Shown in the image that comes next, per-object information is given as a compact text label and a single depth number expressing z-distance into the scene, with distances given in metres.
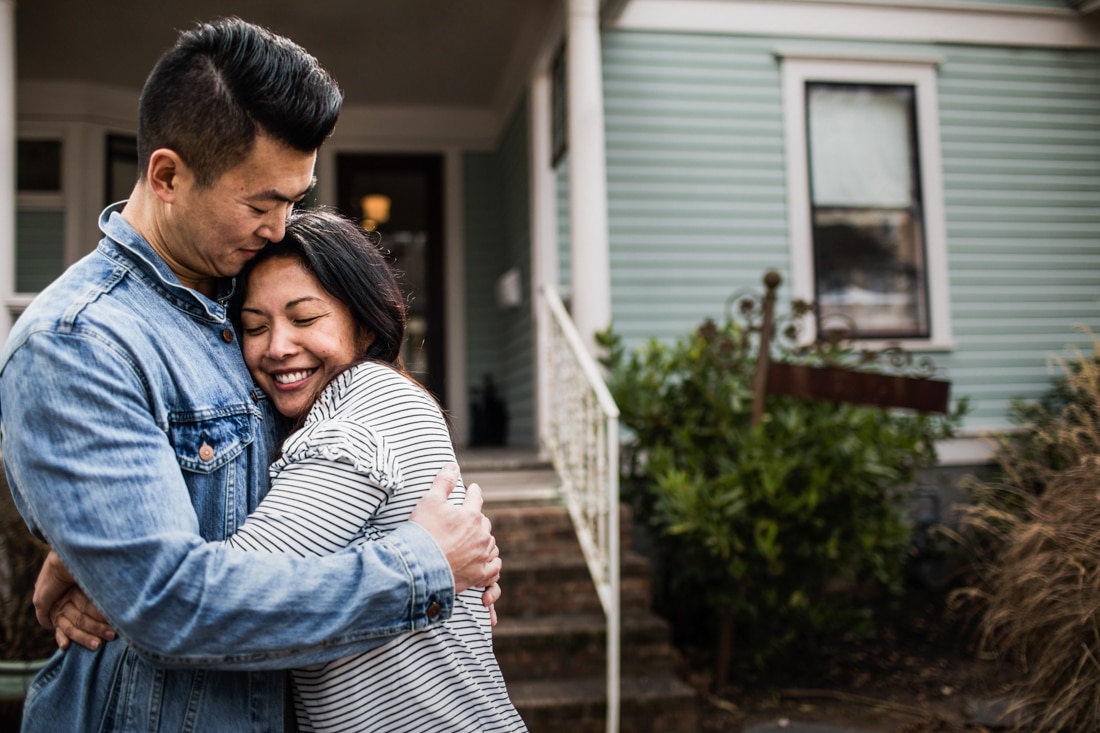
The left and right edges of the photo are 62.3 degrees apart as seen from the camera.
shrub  4.37
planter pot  3.06
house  6.34
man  1.02
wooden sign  4.32
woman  1.22
